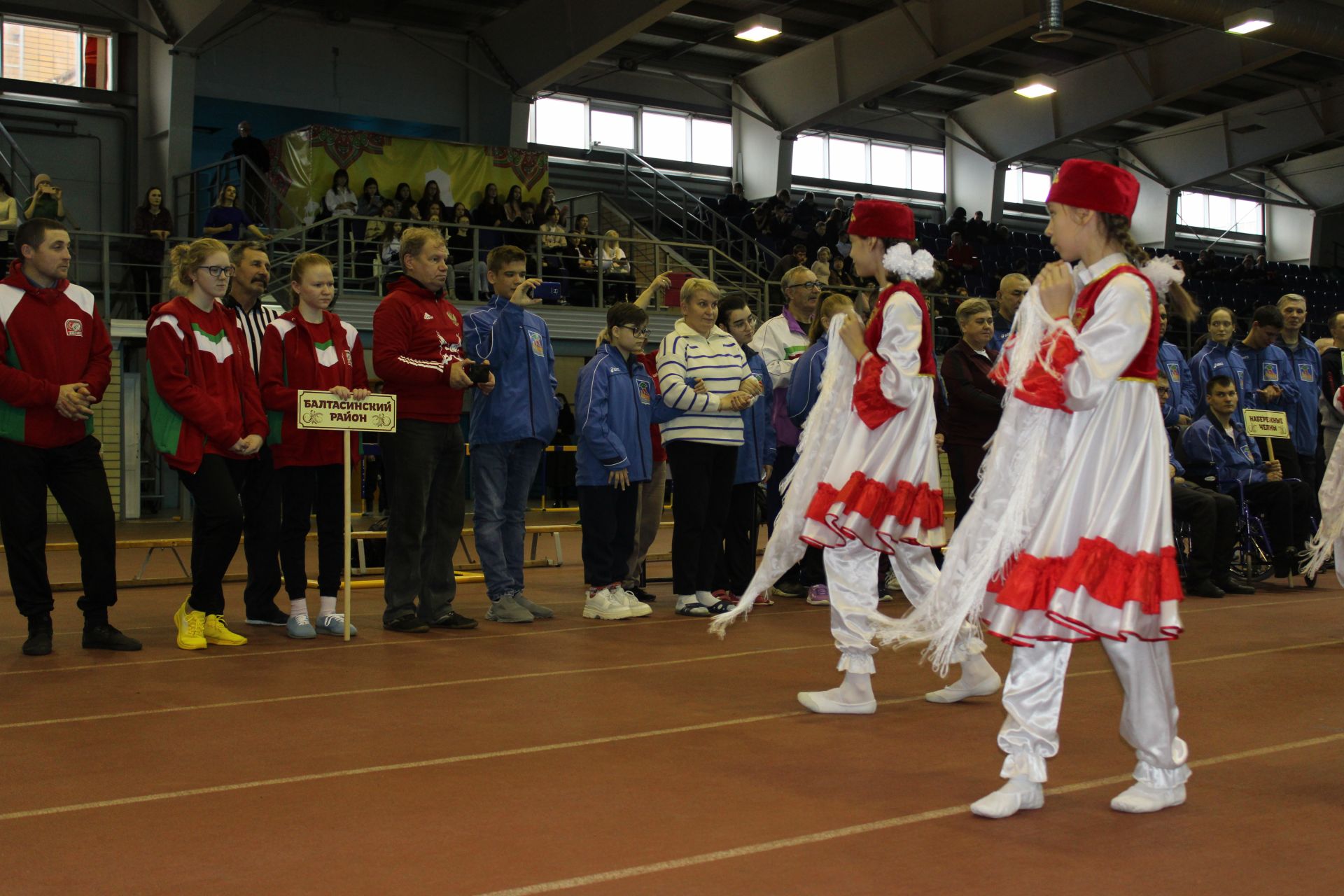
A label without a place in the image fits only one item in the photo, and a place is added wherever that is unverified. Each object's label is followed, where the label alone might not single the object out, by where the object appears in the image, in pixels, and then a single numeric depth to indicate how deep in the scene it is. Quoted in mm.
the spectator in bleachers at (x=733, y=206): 22328
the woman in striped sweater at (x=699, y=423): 7242
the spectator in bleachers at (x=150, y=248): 15367
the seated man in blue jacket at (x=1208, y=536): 8352
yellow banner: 17078
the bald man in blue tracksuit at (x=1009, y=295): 7750
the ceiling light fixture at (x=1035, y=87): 21500
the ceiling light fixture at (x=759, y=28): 19359
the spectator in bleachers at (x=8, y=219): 13969
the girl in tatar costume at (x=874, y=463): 4539
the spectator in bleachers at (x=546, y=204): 18406
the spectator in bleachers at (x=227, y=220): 15016
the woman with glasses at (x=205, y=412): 6133
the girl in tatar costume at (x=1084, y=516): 3342
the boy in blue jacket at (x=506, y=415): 6949
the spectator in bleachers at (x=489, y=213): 17609
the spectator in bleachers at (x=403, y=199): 17078
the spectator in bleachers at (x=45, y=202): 14461
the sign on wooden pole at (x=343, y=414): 6312
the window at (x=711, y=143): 24688
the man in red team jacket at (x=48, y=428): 5863
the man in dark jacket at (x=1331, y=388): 9602
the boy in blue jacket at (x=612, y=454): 7270
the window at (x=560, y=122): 22859
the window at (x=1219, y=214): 30500
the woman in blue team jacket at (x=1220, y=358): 9203
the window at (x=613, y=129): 23516
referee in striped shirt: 6648
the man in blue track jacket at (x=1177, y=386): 9016
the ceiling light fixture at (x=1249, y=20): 18188
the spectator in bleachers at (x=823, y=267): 17359
